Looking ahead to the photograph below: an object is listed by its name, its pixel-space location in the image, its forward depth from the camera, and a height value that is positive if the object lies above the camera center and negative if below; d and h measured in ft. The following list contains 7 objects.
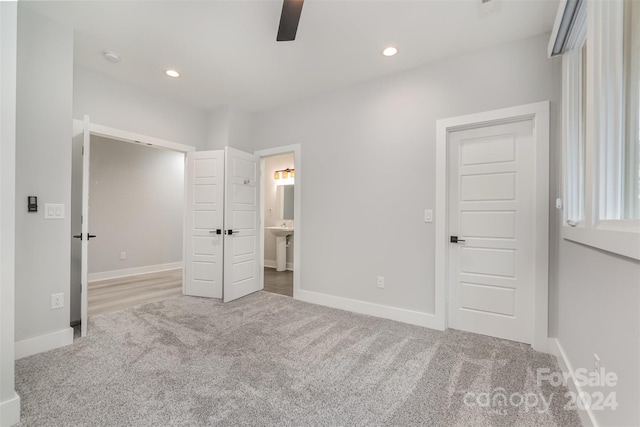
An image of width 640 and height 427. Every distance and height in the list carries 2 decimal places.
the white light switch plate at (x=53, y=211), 7.55 +0.02
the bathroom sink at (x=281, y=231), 18.17 -1.15
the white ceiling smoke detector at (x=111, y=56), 8.91 +5.15
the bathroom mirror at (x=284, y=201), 19.24 +0.92
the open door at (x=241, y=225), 12.05 -0.52
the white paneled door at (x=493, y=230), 8.04 -0.43
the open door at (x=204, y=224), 12.36 -0.50
